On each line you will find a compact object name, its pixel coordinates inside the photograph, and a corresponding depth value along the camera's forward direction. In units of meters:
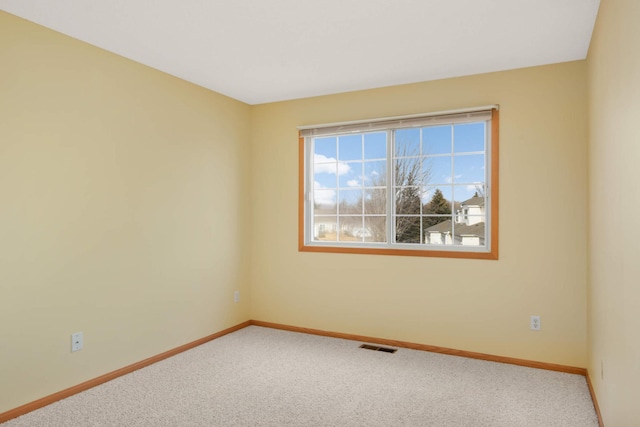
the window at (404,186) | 3.63
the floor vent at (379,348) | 3.72
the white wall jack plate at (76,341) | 2.87
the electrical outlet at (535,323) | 3.34
